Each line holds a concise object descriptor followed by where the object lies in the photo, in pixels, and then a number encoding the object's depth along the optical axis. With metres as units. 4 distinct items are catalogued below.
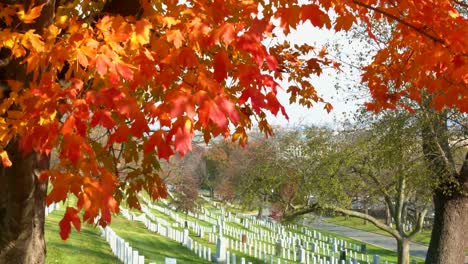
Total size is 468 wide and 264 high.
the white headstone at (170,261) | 8.55
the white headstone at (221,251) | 16.88
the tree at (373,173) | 12.62
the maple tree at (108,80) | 2.87
